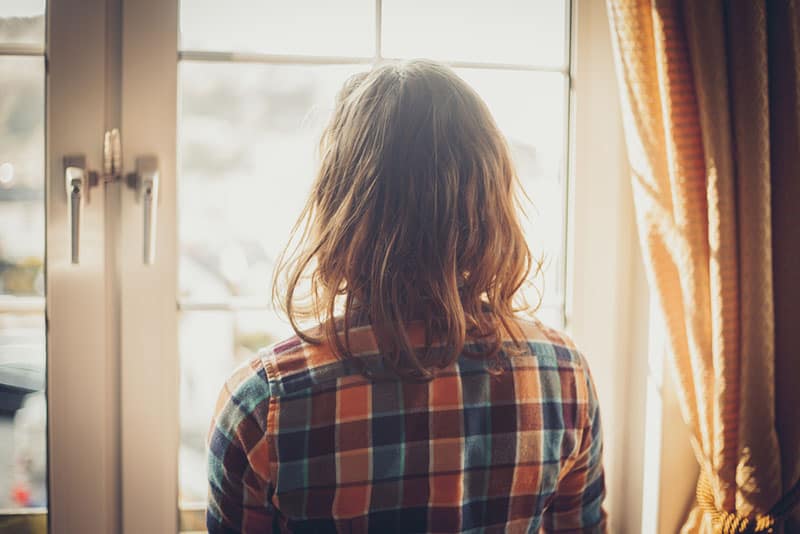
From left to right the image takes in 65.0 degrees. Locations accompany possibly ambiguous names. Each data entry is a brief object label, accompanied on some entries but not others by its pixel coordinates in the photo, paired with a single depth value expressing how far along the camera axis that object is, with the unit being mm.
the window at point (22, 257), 1088
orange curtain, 947
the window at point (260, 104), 1153
